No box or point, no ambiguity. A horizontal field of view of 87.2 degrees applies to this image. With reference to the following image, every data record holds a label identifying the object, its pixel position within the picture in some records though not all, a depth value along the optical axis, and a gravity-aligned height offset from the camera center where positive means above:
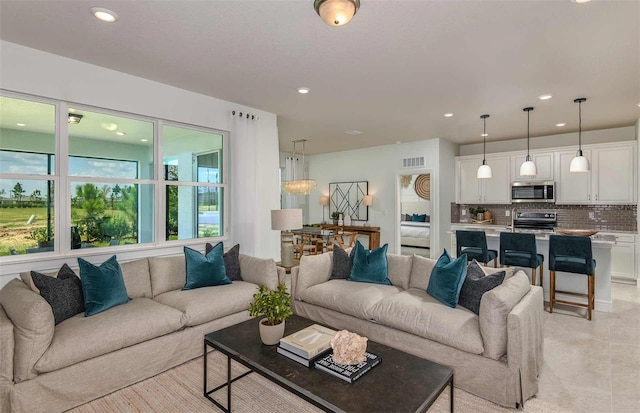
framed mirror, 8.44 +0.19
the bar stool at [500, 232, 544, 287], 4.27 -0.62
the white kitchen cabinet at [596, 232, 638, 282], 5.71 -0.94
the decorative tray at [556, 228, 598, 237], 4.57 -0.40
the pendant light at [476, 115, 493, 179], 5.36 +0.54
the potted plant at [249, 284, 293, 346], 2.22 -0.72
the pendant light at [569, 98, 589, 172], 4.48 +0.53
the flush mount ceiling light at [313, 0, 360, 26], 2.07 +1.22
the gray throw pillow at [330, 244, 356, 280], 3.81 -0.67
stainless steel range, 6.62 -0.32
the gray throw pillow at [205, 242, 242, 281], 3.72 -0.63
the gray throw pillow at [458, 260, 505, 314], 2.65 -0.66
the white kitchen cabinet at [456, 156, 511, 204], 6.99 +0.47
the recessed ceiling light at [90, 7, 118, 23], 2.39 +1.41
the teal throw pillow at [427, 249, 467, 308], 2.76 -0.64
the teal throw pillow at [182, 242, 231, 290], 3.39 -0.65
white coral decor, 1.89 -0.81
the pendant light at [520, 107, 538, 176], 4.82 +0.52
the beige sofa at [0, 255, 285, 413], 2.11 -0.95
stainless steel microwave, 6.41 +0.25
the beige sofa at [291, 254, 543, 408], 2.27 -0.94
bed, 9.21 -0.62
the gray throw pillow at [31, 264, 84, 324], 2.50 -0.65
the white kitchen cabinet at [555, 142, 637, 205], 5.77 +0.47
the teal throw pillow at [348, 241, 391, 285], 3.56 -0.66
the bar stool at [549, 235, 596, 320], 3.88 -0.67
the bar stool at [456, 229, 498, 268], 4.62 -0.57
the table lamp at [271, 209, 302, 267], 4.26 -0.17
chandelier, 7.57 +0.45
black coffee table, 1.63 -0.94
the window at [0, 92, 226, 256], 3.09 +0.30
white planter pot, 2.21 -0.84
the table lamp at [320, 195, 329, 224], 9.18 +0.16
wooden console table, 8.05 -0.69
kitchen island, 4.23 -0.96
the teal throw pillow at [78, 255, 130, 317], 2.68 -0.66
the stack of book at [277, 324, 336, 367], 1.98 -0.86
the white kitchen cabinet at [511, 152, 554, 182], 6.49 +0.76
